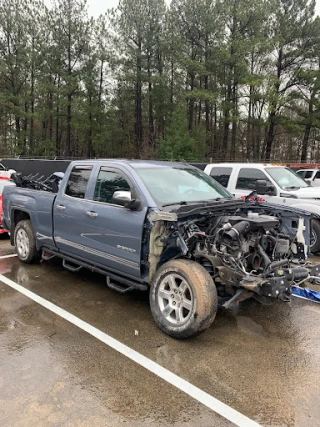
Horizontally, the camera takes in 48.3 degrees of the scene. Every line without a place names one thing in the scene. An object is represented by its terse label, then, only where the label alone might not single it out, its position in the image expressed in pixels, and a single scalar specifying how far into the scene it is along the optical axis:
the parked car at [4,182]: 8.94
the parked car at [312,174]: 16.66
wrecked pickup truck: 3.57
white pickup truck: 7.34
